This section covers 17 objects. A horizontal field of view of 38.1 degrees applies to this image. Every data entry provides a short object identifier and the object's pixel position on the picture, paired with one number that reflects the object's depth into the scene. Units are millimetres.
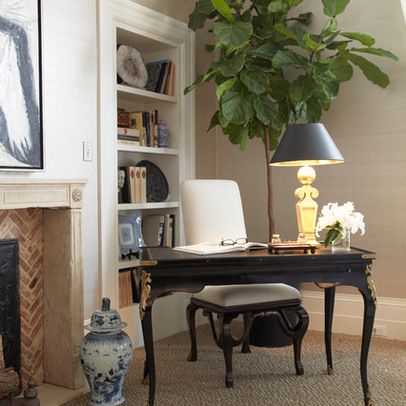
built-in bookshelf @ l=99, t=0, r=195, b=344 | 3500
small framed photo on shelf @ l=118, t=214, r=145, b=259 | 3789
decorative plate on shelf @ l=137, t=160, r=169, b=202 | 4133
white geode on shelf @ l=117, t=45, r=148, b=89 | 3826
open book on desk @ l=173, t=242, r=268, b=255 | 2800
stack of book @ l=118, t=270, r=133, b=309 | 3734
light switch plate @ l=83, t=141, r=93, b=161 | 3330
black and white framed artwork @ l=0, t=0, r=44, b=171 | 2801
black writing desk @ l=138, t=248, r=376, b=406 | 2666
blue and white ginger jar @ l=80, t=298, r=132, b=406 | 2768
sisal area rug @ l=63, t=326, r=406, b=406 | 2869
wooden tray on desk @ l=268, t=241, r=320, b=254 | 2803
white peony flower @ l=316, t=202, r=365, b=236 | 2862
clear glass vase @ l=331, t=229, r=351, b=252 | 2916
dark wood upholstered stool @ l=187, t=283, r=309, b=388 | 3008
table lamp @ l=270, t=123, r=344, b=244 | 2959
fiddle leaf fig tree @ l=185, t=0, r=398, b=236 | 3629
